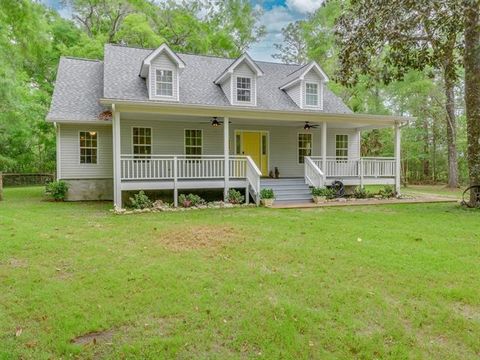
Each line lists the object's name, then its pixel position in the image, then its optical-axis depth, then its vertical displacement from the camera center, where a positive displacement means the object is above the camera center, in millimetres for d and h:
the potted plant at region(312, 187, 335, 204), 12320 -817
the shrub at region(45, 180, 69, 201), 12880 -596
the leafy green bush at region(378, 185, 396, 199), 13823 -859
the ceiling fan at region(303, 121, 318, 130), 14722 +1971
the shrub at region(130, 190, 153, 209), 10820 -909
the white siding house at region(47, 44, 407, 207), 11898 +1858
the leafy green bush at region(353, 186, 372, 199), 13584 -871
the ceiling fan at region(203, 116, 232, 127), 12743 +1950
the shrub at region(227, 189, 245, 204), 11867 -843
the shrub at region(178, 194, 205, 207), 11307 -901
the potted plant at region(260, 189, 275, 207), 11523 -828
